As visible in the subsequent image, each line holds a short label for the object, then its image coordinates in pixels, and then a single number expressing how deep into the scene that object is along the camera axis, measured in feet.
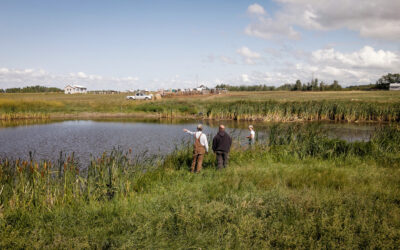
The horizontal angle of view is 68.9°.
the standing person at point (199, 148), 37.40
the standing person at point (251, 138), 54.30
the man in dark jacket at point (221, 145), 38.14
